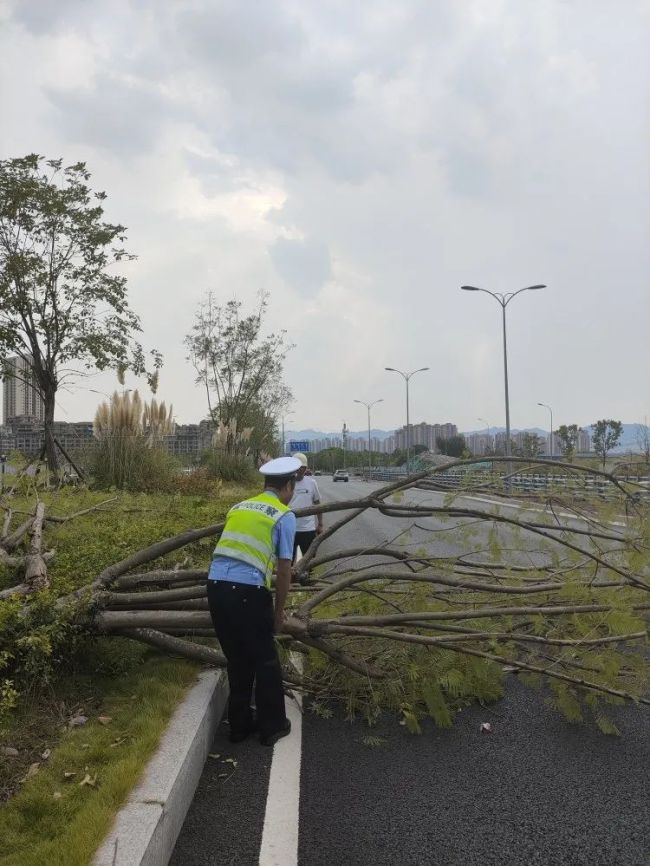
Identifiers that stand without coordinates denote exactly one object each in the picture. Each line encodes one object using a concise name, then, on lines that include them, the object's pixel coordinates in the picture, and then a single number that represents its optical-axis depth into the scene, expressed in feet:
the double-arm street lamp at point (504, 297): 95.04
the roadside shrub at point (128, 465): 46.60
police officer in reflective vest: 12.69
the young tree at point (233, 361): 106.83
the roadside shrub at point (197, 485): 51.29
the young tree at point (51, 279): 48.32
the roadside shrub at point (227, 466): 70.33
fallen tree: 13.76
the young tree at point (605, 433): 196.44
